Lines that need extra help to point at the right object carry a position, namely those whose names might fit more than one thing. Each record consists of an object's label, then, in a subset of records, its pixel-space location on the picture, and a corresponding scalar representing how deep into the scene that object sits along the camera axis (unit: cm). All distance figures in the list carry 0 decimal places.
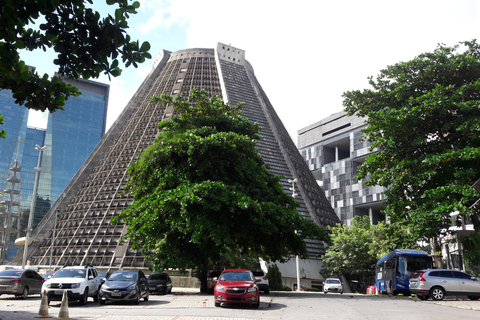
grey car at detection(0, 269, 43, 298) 1914
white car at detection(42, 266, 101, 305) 1627
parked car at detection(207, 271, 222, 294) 2511
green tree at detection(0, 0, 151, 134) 632
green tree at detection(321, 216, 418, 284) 4466
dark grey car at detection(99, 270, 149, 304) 1650
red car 1496
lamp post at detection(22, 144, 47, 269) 3597
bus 2452
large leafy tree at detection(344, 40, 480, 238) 1812
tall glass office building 13462
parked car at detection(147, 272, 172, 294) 2375
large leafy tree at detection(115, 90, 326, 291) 1988
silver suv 1950
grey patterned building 8331
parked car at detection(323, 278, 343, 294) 3550
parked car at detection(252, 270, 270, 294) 2395
